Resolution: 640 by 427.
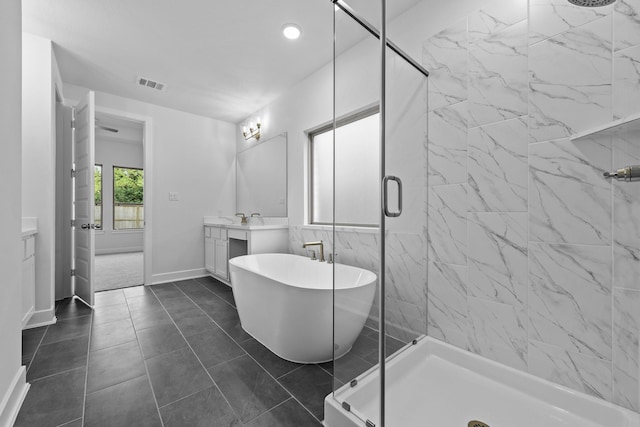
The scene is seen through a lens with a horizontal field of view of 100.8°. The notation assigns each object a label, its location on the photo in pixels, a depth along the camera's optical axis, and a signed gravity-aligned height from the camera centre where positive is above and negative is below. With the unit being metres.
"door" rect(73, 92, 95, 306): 2.74 +0.16
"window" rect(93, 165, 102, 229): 6.25 +0.40
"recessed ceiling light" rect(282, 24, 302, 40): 2.24 +1.58
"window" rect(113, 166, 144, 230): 6.57 +0.37
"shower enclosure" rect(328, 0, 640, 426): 1.15 +0.09
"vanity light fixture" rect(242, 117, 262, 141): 3.80 +1.22
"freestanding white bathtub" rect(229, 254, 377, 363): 1.43 -0.62
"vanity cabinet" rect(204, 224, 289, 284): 3.01 -0.38
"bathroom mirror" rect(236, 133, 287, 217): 3.37 +0.49
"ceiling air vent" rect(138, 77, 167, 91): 3.09 +1.55
